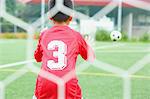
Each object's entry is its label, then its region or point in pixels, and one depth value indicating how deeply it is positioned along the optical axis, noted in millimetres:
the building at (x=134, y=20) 18703
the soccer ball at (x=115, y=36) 3548
